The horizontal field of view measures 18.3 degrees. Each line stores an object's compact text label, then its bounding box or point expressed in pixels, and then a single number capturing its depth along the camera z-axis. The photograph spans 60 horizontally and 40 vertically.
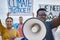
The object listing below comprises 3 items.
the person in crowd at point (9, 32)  1.38
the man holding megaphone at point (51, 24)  1.26
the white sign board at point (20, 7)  2.83
